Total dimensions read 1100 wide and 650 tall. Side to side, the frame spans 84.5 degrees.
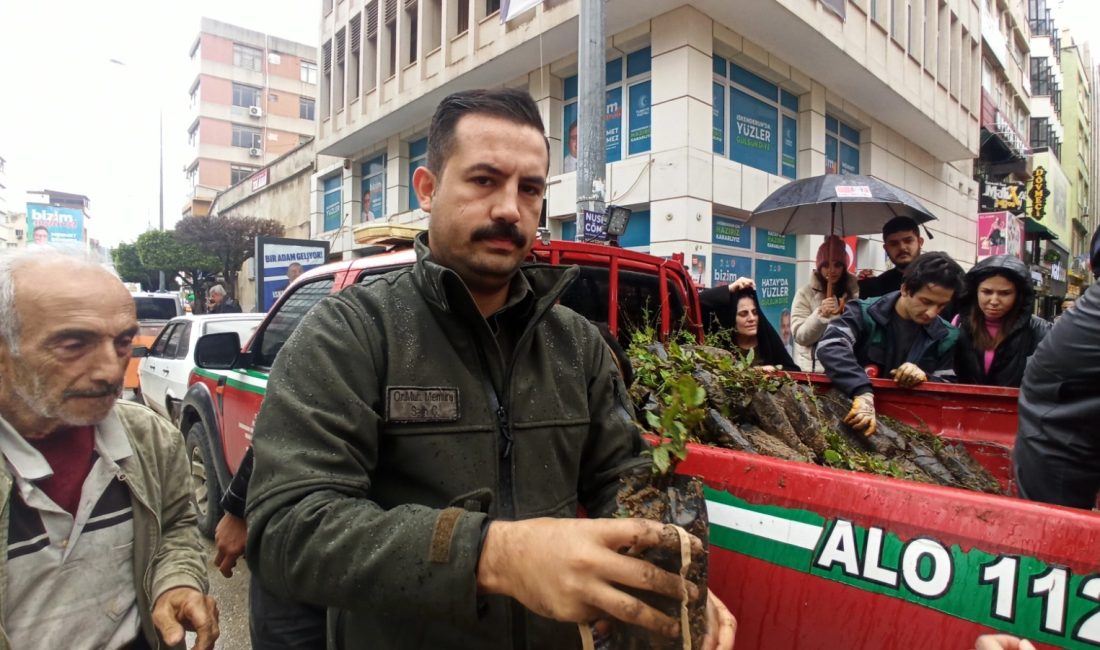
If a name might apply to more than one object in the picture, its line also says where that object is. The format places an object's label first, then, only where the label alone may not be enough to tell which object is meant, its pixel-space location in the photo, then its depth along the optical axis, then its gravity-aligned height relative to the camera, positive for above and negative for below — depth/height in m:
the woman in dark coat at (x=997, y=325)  3.26 -0.04
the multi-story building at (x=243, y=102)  45.41 +15.79
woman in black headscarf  4.20 -0.06
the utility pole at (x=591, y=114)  7.09 +2.33
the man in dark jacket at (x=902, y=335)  3.00 -0.10
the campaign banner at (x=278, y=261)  13.07 +1.04
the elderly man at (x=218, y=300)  12.93 +0.14
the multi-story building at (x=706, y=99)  10.56 +4.90
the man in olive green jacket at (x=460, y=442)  0.81 -0.25
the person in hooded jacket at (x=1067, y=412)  1.59 -0.25
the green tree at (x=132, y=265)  29.12 +1.95
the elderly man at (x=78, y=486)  1.31 -0.42
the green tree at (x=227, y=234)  23.77 +2.90
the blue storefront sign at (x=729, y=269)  11.36 +0.90
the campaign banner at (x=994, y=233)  20.92 +2.99
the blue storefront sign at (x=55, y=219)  59.66 +8.71
